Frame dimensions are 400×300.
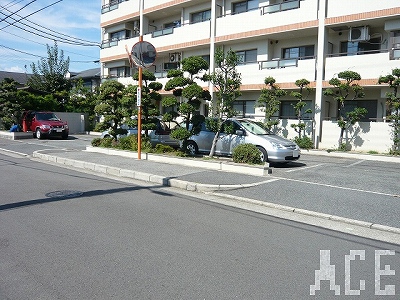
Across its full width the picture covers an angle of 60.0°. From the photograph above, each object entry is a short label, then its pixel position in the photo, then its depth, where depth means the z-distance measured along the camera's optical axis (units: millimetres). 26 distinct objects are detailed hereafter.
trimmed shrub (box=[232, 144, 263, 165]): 11284
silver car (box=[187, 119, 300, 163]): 12055
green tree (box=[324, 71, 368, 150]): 16203
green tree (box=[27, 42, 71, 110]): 35344
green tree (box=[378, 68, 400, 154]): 15089
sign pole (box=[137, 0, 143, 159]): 12641
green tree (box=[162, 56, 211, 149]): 12531
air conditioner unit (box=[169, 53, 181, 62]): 26312
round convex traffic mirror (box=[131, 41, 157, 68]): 12461
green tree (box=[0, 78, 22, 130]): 24391
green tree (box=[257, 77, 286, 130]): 18656
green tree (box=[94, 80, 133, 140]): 15141
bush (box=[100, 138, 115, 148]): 15583
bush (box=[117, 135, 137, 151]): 14758
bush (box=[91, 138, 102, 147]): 16094
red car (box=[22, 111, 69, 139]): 22984
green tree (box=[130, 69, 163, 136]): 14094
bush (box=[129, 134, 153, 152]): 14172
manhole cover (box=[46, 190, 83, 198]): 7682
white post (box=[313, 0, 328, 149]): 17844
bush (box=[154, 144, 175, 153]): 13977
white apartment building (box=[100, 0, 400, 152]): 16547
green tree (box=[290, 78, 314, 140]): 17766
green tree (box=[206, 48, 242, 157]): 12531
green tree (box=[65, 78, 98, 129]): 31616
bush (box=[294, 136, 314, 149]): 17641
